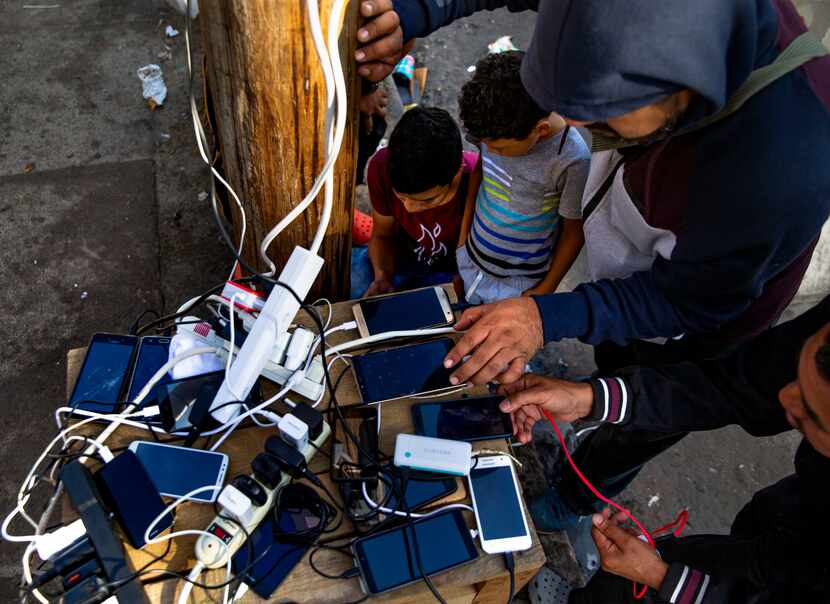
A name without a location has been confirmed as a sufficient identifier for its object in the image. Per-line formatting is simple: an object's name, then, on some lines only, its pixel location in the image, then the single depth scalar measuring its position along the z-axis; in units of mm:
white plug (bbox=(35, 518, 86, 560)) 1137
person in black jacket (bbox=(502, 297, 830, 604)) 1271
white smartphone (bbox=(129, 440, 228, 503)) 1243
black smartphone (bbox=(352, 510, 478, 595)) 1174
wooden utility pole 1083
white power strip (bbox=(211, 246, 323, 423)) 1212
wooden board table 1180
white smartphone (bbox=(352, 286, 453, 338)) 1528
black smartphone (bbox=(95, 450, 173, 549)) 1179
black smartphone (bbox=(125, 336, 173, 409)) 1376
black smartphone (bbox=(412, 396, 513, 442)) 1378
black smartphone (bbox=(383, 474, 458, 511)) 1267
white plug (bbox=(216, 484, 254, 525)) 1165
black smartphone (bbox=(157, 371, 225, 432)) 1332
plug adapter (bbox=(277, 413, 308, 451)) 1232
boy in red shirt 1738
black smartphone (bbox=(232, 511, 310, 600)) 1179
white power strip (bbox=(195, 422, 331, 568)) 1150
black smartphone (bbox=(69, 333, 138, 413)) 1355
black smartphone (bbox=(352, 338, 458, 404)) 1422
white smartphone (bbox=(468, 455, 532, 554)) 1237
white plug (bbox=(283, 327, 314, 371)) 1353
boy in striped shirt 1580
